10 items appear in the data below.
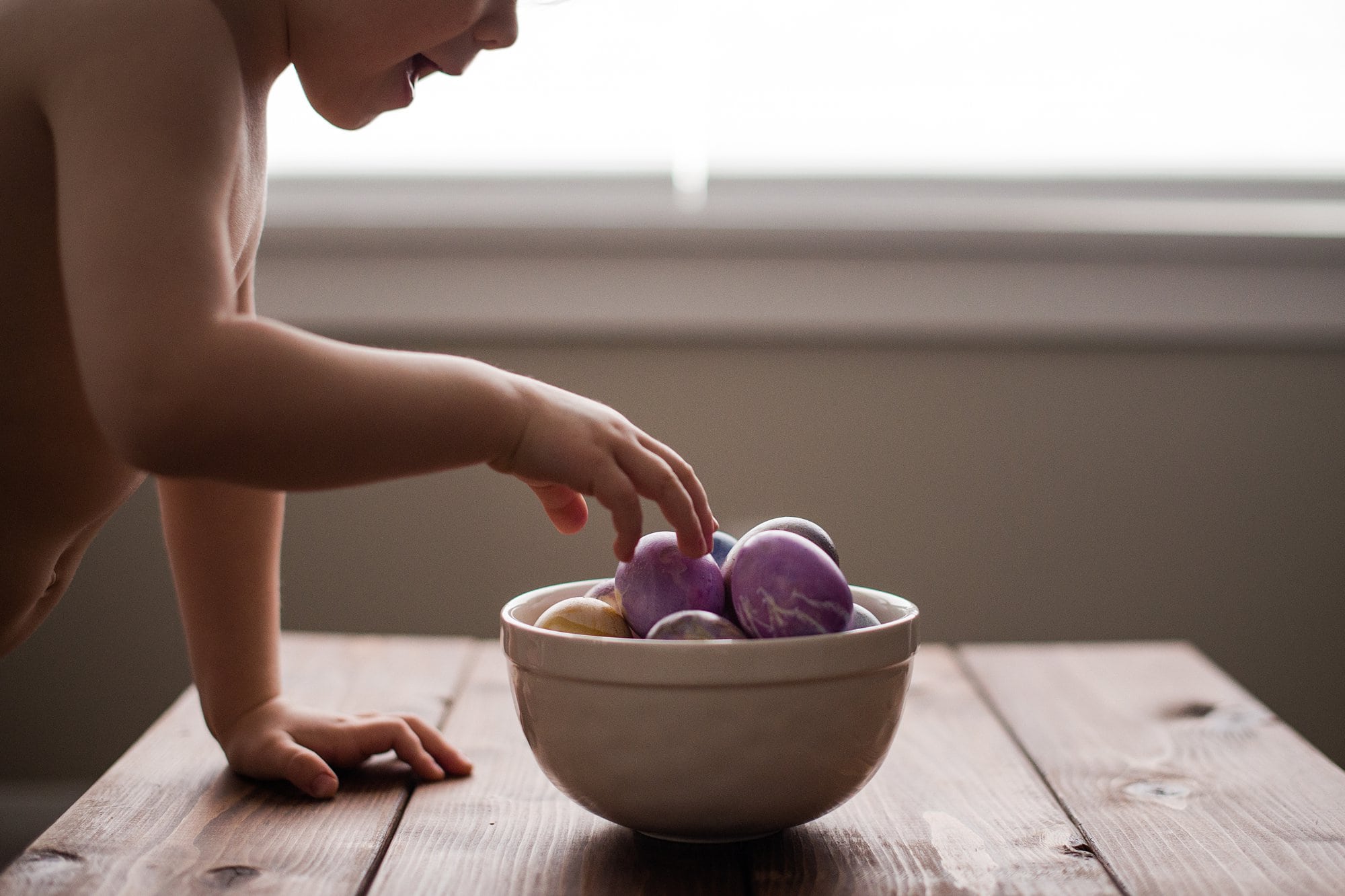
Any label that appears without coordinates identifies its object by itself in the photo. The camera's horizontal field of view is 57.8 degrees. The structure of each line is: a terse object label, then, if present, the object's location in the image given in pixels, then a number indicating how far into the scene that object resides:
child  0.53
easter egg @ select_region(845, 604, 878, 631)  0.60
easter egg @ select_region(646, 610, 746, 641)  0.56
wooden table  0.56
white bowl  0.54
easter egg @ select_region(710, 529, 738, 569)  0.67
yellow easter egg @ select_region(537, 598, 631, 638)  0.60
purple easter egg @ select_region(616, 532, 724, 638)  0.59
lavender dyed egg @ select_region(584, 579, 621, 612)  0.65
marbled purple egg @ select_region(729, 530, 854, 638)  0.56
